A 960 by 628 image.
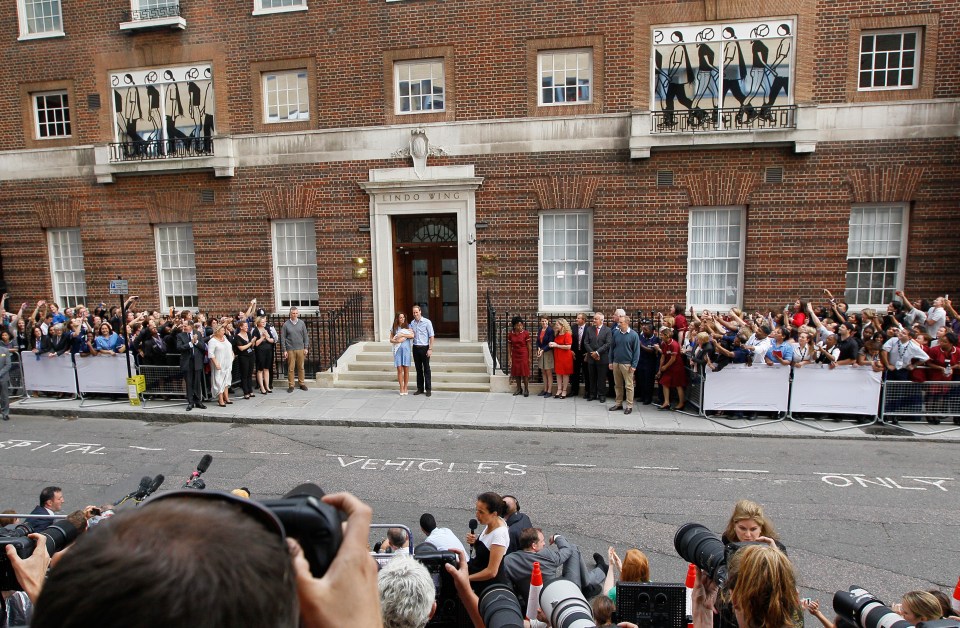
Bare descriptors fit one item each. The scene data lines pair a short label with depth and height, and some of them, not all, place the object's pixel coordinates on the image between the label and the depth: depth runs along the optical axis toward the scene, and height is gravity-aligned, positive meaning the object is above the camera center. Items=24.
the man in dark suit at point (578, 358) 13.54 -2.13
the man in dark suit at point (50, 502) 5.59 -2.19
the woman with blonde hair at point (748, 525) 4.00 -1.76
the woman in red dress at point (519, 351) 13.40 -1.92
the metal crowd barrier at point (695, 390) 12.01 -2.60
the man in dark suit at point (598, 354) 12.95 -1.94
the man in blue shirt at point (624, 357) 12.49 -1.95
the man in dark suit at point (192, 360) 12.88 -1.94
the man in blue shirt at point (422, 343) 13.74 -1.75
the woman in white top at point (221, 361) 13.08 -2.02
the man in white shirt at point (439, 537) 4.77 -2.20
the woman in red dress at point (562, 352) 13.29 -1.94
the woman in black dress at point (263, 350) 14.17 -1.92
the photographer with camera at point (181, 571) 0.82 -0.43
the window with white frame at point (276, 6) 15.68 +6.86
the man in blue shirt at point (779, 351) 11.49 -1.72
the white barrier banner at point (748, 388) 11.57 -2.45
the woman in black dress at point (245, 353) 13.77 -1.94
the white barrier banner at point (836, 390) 11.22 -2.42
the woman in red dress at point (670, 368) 12.34 -2.16
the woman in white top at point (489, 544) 4.53 -2.17
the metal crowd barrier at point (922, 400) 11.04 -2.59
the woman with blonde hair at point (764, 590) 2.75 -1.51
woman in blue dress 13.73 -2.02
